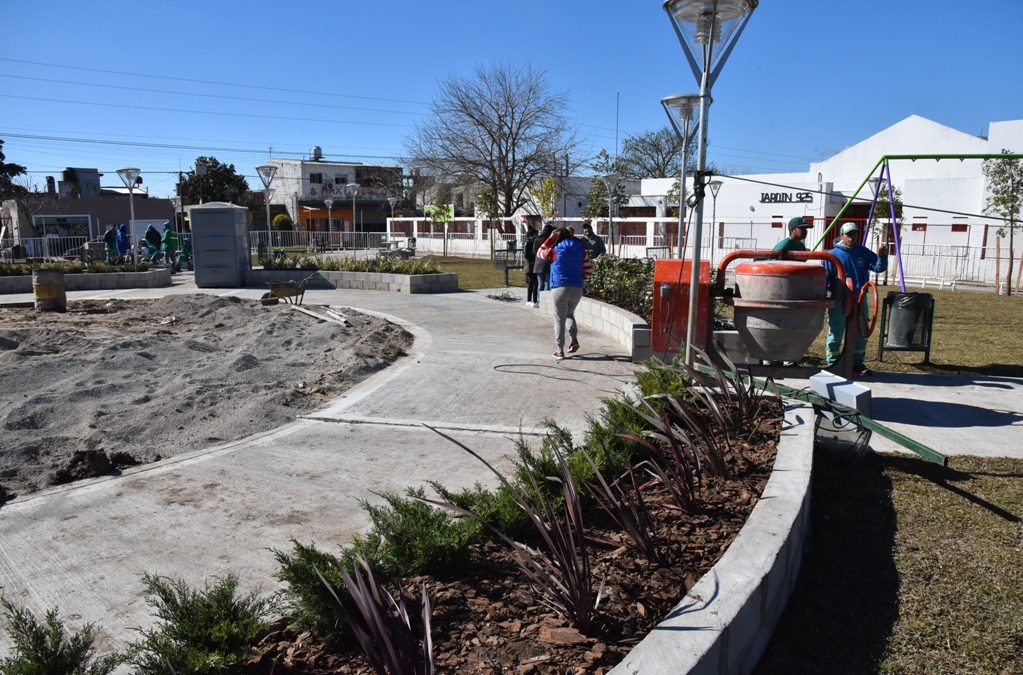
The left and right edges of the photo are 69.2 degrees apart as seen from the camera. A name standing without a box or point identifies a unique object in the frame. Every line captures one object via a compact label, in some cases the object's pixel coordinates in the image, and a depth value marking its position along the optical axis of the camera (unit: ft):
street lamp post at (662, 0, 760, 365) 19.27
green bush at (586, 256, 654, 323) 36.60
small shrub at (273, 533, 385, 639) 8.81
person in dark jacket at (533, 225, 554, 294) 45.49
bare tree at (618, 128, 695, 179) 234.79
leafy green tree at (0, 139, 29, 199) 152.25
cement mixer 20.45
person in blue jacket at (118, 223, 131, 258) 85.66
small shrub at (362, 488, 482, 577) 10.18
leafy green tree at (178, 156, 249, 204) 226.17
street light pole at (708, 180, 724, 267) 99.68
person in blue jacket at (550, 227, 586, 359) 29.53
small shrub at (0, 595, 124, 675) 7.35
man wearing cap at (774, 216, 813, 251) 27.12
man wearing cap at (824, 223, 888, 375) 25.53
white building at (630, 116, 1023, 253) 105.70
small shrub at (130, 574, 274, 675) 7.70
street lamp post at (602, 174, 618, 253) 114.58
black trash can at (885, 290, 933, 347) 28.17
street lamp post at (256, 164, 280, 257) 81.61
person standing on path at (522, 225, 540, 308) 48.11
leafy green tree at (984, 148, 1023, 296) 71.92
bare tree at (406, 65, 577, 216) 139.44
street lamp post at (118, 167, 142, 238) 79.82
